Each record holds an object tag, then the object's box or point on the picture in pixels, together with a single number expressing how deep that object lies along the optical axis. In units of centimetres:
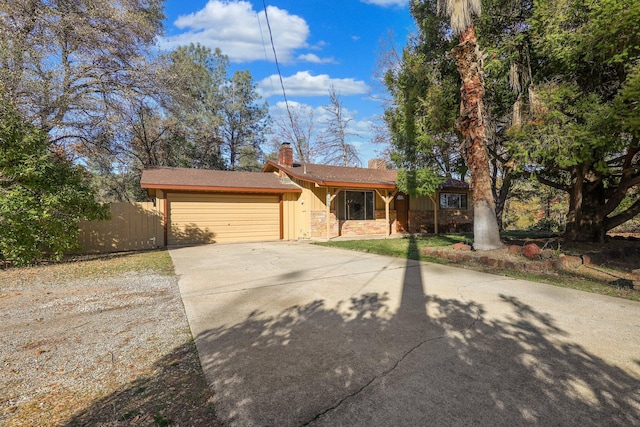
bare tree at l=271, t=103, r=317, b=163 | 2577
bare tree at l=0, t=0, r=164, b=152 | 987
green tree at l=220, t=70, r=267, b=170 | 2389
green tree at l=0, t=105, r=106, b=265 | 638
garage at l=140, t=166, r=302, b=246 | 1134
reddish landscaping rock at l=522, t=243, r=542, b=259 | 657
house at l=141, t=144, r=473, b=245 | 1162
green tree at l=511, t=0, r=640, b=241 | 568
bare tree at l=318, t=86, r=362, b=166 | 2405
